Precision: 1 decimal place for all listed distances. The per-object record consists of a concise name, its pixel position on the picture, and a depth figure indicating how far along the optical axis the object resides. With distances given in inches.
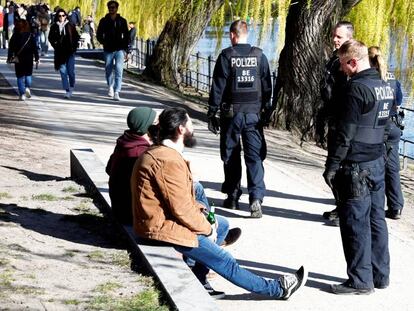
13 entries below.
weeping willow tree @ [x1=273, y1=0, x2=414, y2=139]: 599.8
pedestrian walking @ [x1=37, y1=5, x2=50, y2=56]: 1172.5
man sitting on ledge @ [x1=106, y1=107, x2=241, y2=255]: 300.2
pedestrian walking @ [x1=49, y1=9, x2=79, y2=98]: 698.2
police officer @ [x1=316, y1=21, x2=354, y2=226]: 324.8
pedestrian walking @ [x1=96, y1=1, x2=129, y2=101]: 673.6
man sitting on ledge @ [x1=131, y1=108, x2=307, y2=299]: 256.5
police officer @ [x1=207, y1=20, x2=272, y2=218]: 365.7
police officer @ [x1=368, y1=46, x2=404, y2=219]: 367.6
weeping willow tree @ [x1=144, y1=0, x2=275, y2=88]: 852.0
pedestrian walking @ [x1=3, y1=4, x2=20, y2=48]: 1246.3
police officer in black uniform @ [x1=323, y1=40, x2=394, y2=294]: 264.7
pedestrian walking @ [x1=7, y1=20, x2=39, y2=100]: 685.9
